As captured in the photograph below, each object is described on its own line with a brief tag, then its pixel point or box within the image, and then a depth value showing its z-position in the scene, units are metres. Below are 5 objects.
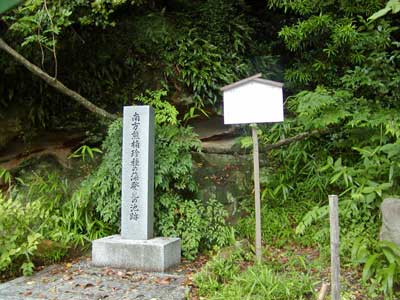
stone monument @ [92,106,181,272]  4.71
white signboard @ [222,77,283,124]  4.23
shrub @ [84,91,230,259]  5.16
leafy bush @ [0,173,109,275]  4.62
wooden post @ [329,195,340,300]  2.81
